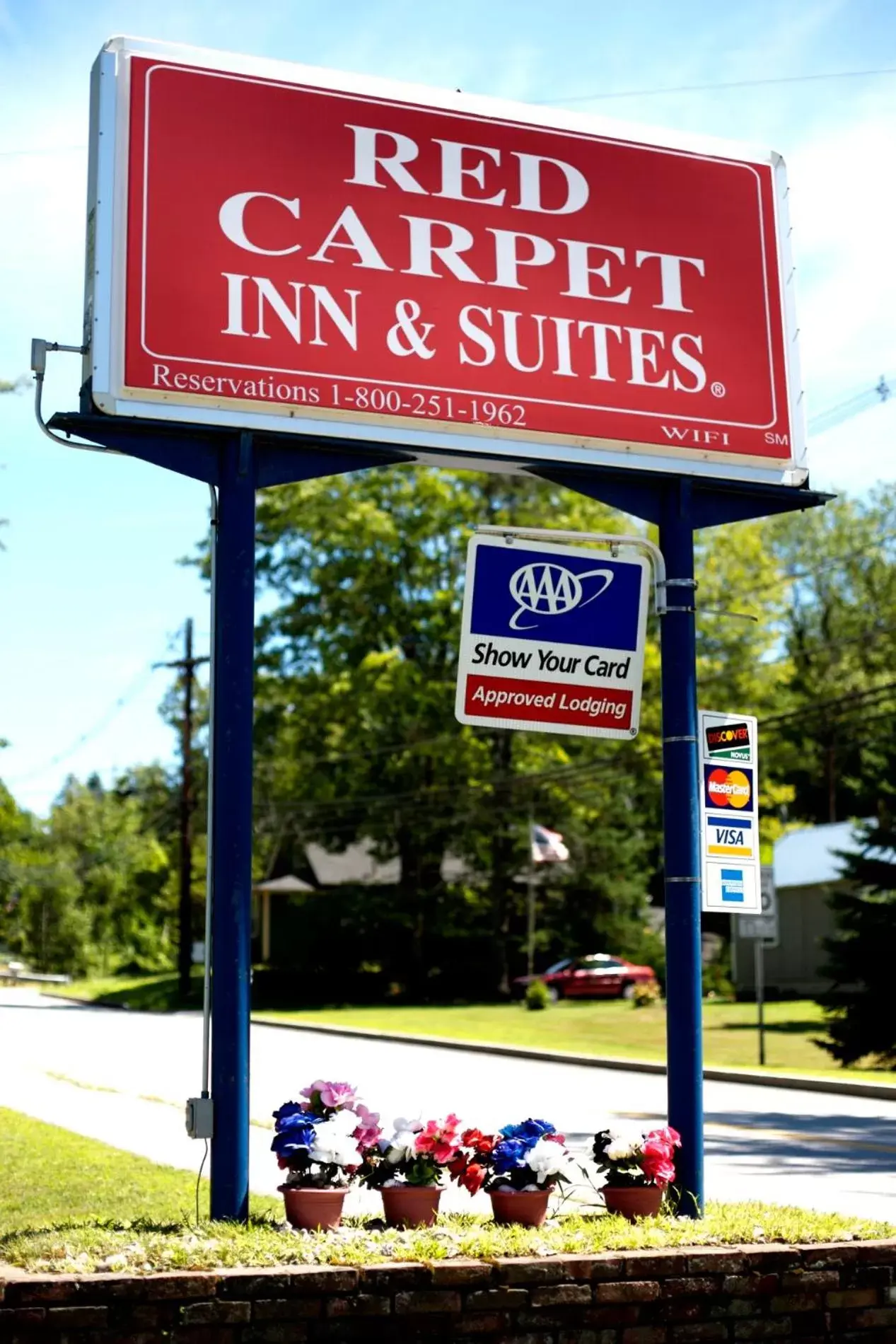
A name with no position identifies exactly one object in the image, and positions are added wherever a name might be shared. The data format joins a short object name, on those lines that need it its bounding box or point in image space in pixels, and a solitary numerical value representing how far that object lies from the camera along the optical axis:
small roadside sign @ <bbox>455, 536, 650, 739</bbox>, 7.76
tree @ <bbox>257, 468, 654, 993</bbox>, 44.12
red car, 44.69
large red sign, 7.57
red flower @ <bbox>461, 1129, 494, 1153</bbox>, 6.81
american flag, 47.66
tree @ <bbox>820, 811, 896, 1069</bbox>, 23.73
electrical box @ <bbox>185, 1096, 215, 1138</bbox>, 6.98
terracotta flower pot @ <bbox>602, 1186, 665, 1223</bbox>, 6.98
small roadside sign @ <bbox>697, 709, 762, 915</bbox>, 7.94
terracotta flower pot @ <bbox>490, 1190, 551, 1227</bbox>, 6.61
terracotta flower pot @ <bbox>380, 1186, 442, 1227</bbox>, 6.53
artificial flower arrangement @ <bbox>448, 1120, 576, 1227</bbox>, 6.62
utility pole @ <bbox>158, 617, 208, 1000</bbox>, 45.38
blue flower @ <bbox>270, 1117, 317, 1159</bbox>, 6.57
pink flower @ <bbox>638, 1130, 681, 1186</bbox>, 6.99
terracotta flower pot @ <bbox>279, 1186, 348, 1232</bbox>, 6.42
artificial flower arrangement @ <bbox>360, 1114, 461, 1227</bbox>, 6.54
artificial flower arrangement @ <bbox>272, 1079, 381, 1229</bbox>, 6.44
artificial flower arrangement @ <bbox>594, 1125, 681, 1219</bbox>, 6.99
